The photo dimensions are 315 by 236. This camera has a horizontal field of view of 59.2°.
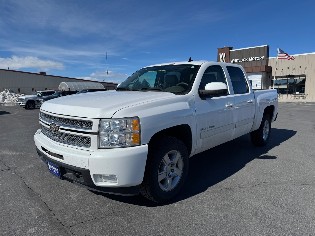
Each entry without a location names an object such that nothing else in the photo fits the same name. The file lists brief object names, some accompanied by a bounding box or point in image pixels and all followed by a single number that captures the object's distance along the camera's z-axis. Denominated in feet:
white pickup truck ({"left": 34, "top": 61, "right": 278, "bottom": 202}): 10.14
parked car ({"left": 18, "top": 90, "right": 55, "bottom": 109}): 81.17
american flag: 103.67
